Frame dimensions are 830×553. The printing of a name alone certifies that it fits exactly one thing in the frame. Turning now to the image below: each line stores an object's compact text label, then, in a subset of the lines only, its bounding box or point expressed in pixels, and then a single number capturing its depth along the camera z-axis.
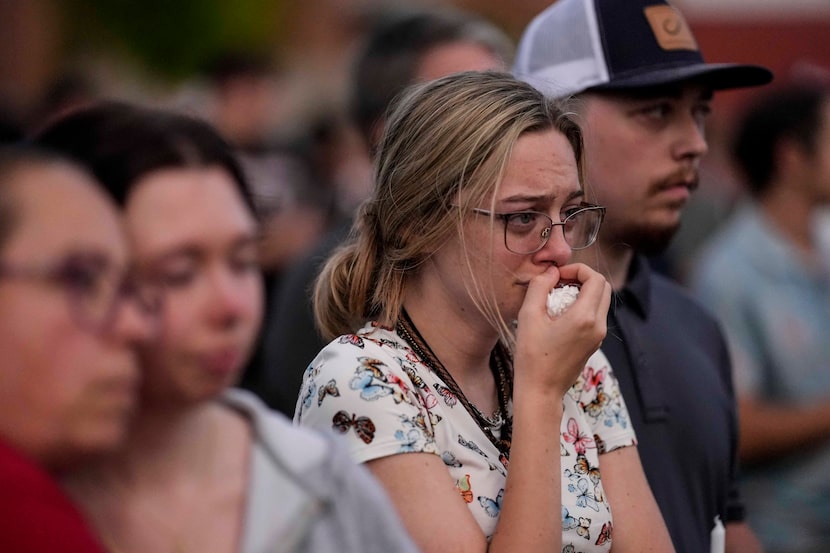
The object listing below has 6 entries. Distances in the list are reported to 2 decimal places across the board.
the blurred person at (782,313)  8.60
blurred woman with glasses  2.75
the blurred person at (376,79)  6.40
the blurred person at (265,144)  13.84
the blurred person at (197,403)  3.05
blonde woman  4.06
